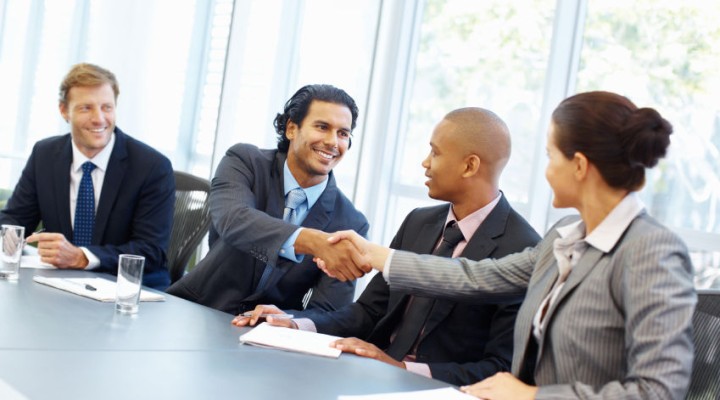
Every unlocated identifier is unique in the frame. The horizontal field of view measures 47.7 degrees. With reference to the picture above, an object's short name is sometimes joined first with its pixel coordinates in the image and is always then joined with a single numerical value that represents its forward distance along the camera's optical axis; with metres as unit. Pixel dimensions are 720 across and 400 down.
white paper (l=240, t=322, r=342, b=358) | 1.94
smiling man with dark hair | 2.72
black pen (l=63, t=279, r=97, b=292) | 2.37
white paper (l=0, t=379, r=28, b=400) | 1.36
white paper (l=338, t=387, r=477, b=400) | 1.60
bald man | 2.31
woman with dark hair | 1.56
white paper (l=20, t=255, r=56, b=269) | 2.72
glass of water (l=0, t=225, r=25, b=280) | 2.42
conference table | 1.48
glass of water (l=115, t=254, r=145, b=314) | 2.14
